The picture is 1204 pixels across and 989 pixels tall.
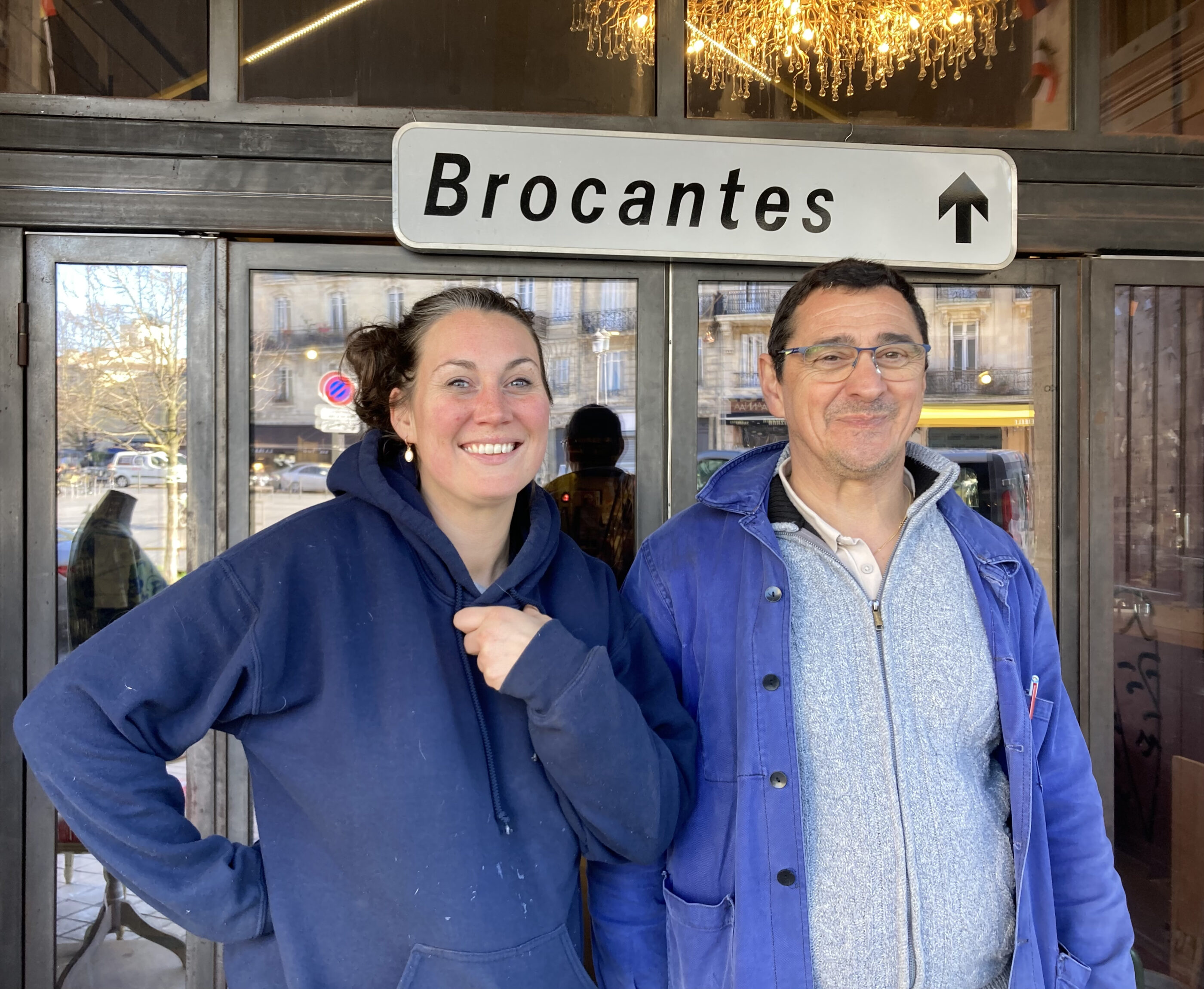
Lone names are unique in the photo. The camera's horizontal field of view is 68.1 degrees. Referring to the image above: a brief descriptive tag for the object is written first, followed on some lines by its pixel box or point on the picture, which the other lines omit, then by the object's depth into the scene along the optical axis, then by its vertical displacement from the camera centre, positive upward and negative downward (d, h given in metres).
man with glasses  1.51 -0.40
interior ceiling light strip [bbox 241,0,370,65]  2.52 +1.31
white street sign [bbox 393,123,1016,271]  2.46 +0.83
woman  1.28 -0.39
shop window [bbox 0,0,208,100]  2.44 +1.22
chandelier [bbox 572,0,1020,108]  2.65 +1.39
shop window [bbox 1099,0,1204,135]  2.75 +1.32
